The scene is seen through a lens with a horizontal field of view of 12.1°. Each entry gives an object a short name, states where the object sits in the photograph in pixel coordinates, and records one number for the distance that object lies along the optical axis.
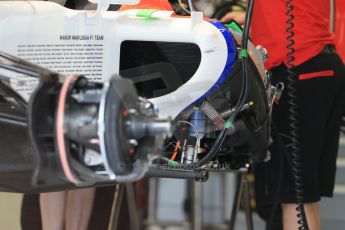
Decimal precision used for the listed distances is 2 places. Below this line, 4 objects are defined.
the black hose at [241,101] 6.00
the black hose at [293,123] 6.74
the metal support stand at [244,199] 8.27
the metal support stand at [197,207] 11.49
